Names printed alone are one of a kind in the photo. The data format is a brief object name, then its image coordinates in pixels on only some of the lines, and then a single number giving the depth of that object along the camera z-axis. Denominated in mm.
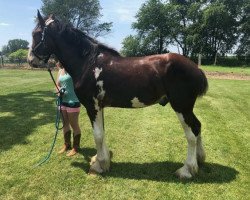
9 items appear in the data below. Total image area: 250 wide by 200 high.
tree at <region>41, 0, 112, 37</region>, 45527
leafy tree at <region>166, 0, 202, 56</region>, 38001
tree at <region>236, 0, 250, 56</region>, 35649
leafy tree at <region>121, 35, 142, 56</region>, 42975
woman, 4551
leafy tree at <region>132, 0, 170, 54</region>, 42010
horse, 3653
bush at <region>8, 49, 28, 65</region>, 33898
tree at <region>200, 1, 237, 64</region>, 34585
